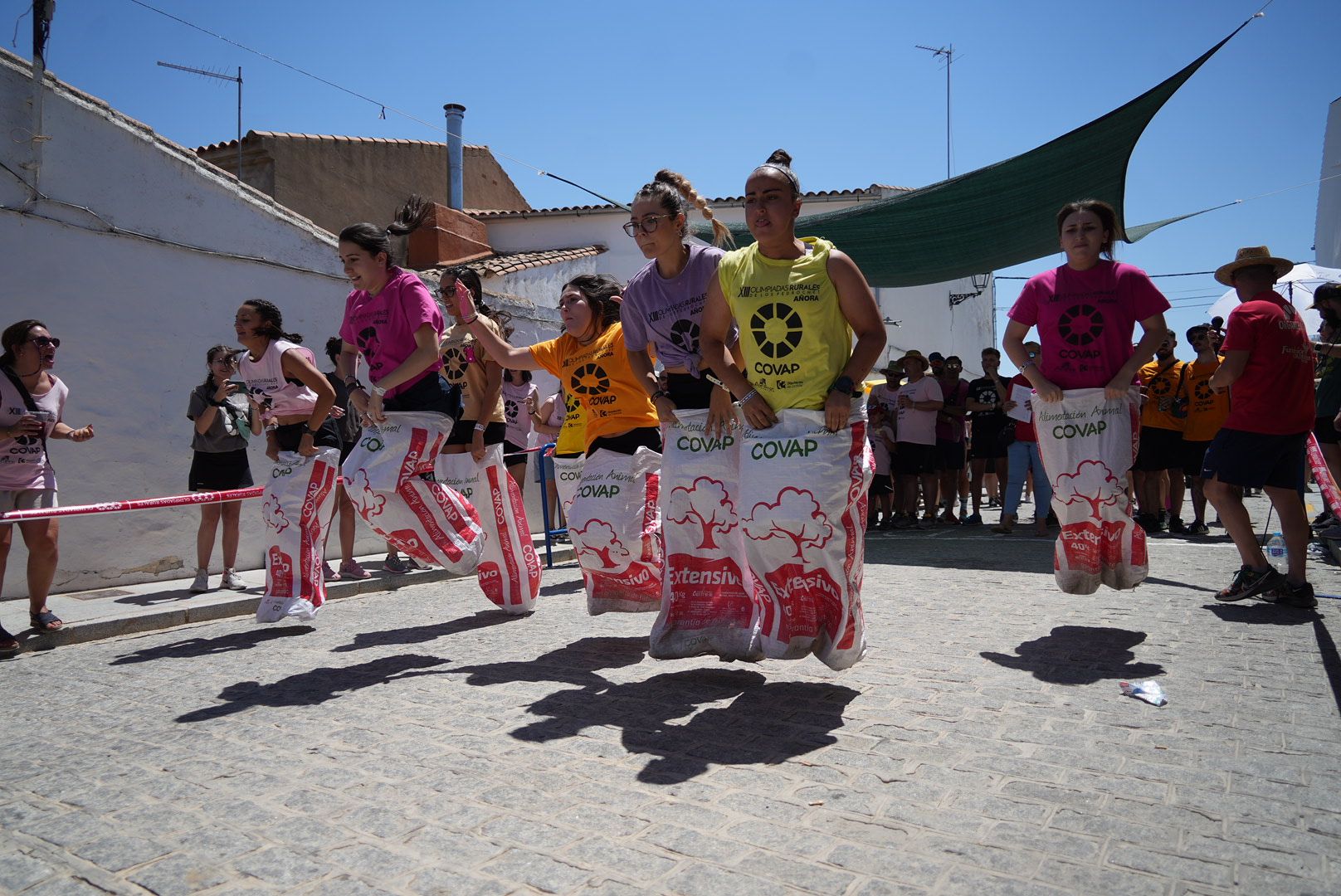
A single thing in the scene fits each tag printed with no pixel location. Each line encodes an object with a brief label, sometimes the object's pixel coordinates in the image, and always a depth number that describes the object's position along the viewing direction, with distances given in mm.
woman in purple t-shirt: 4176
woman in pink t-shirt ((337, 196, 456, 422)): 5004
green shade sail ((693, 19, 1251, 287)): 10078
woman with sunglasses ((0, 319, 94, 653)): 5645
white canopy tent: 12812
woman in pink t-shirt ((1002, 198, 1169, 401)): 5020
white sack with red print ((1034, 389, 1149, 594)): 4918
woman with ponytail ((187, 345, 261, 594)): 7828
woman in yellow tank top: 3676
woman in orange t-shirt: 4809
